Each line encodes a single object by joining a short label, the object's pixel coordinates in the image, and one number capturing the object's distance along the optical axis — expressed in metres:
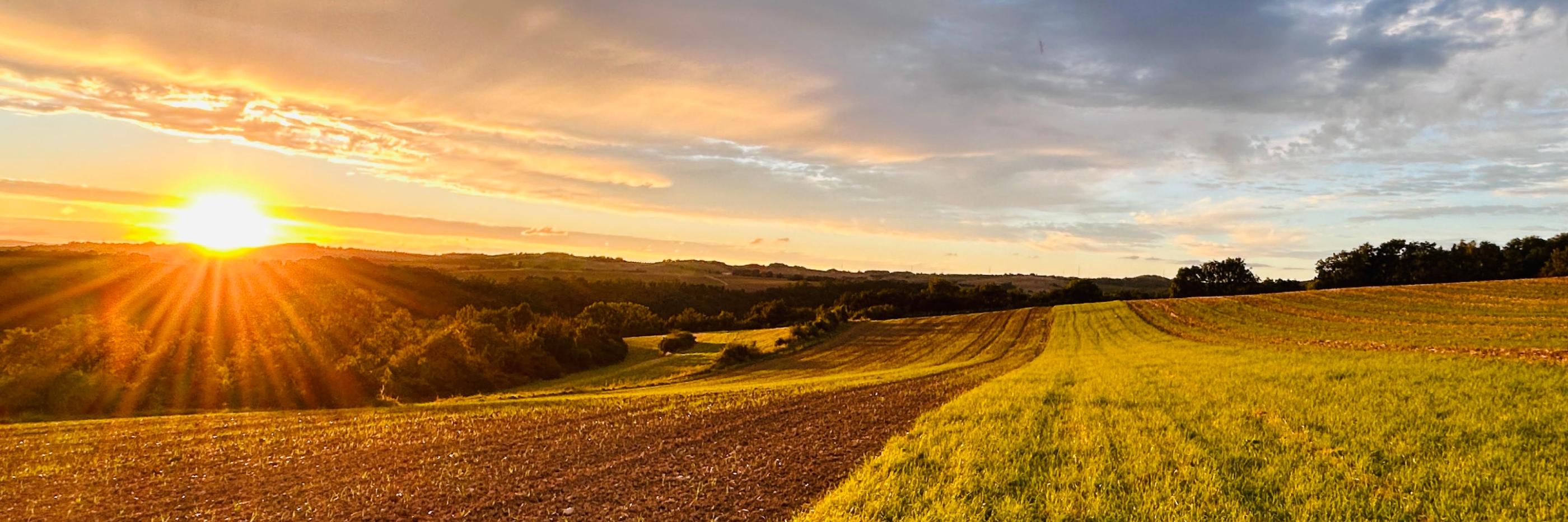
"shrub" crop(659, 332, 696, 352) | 74.56
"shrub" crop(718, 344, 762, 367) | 60.00
